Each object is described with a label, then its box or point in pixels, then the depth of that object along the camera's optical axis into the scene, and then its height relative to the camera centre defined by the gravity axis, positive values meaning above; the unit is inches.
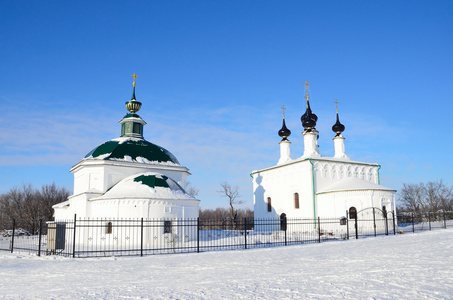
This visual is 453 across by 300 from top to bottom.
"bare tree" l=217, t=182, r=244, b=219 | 2018.9 +32.0
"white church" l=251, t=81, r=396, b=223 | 1077.1 +58.7
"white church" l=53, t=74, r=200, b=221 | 868.6 +59.0
